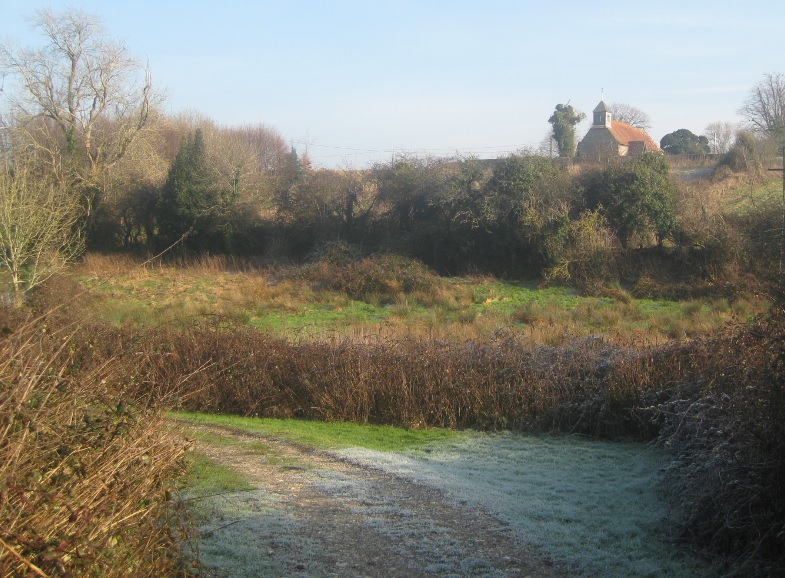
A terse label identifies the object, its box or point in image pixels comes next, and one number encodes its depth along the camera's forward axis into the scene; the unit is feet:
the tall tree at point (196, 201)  111.24
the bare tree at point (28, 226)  71.77
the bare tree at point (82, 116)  119.85
